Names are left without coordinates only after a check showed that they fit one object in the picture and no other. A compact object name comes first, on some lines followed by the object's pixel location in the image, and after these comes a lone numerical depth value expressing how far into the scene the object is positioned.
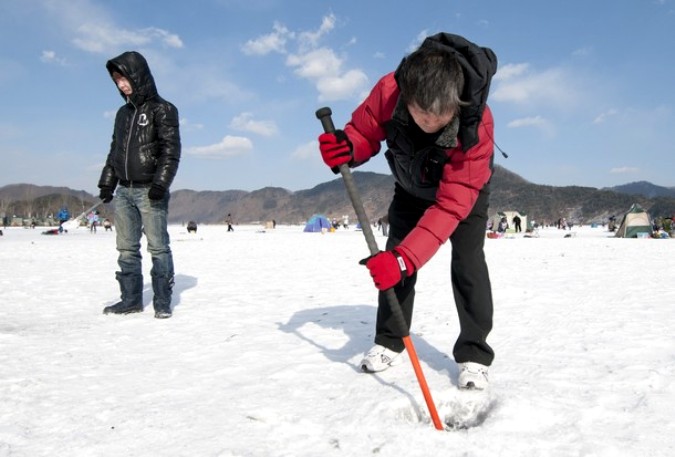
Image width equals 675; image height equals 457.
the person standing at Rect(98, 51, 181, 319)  3.98
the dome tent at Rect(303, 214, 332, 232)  36.11
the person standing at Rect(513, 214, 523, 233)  35.94
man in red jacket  1.88
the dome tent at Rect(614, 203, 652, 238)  21.73
